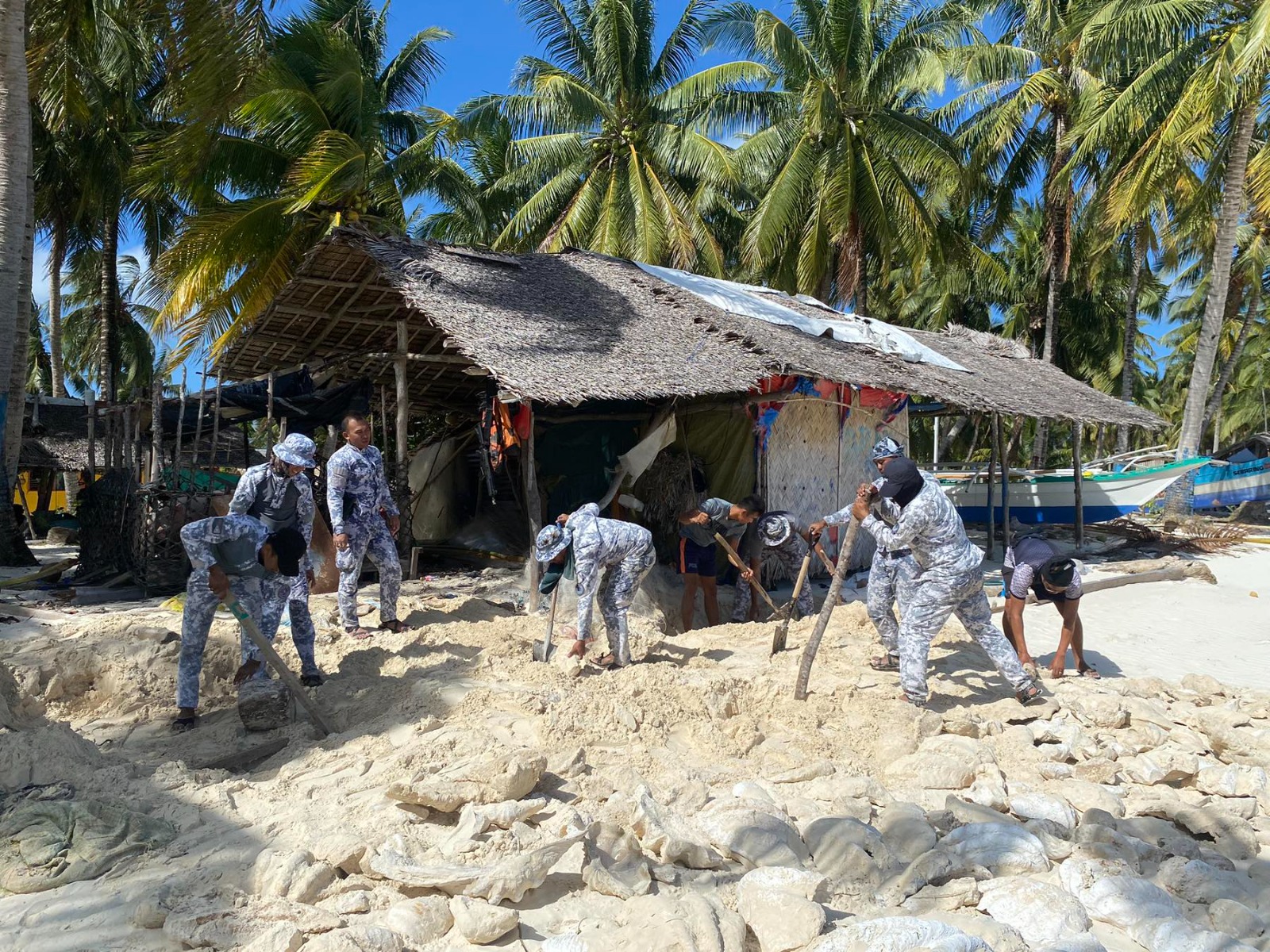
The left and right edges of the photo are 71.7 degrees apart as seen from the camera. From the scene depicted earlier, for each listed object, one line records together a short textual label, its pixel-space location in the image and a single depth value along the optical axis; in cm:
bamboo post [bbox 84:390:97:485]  1052
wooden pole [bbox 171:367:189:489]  882
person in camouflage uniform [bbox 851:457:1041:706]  505
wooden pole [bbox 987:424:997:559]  1268
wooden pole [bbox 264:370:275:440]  898
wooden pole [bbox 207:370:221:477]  866
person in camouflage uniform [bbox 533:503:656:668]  558
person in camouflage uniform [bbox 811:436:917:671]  608
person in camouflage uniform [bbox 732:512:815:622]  727
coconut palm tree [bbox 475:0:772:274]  1672
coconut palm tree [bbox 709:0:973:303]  1614
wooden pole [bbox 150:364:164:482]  903
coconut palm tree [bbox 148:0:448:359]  1207
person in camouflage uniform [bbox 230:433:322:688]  503
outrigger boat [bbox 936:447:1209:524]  1505
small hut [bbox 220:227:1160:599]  836
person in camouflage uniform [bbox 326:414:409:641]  640
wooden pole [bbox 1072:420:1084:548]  1388
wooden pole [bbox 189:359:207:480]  891
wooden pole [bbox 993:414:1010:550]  1225
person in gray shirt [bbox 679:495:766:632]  721
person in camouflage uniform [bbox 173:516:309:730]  468
